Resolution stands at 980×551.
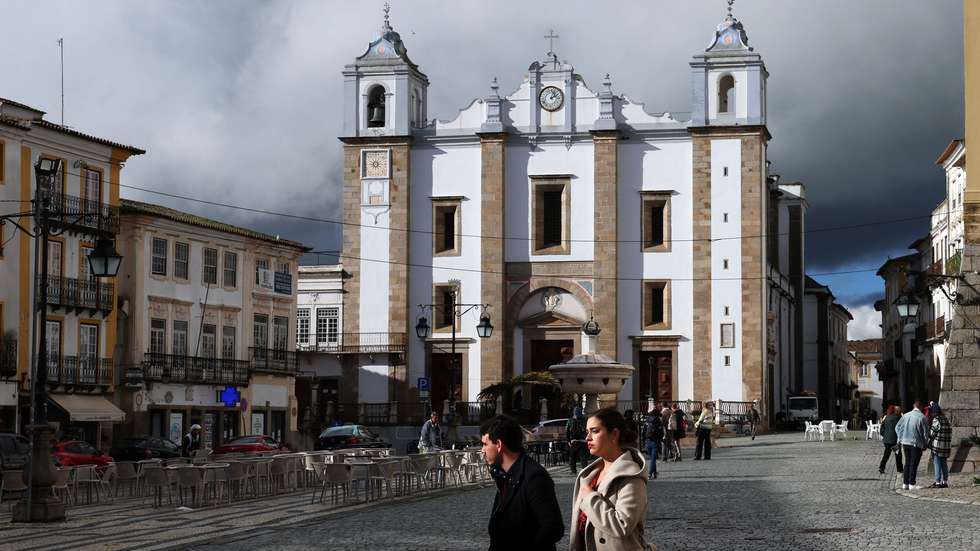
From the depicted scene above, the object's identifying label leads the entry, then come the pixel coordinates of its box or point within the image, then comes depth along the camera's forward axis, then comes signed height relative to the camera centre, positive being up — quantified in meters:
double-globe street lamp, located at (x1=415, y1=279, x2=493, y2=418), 62.00 +3.52
